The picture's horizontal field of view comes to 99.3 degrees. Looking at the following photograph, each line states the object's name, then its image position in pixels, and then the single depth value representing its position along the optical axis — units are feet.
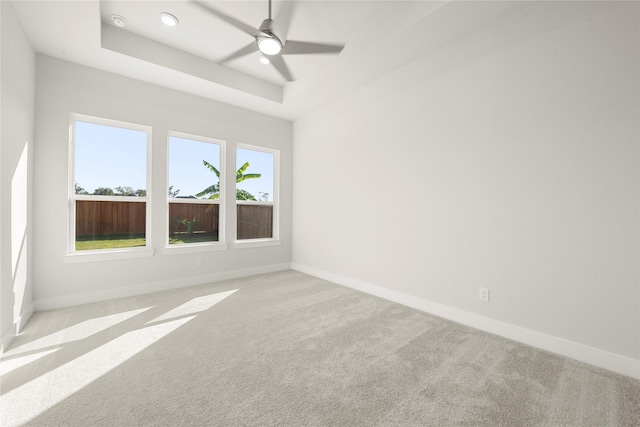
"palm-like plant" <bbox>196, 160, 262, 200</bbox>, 13.99
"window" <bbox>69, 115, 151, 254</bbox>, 10.68
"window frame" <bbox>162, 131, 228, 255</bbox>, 12.48
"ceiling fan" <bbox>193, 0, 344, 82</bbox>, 7.13
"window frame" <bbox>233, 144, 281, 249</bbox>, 14.76
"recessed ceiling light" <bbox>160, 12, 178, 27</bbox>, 8.95
